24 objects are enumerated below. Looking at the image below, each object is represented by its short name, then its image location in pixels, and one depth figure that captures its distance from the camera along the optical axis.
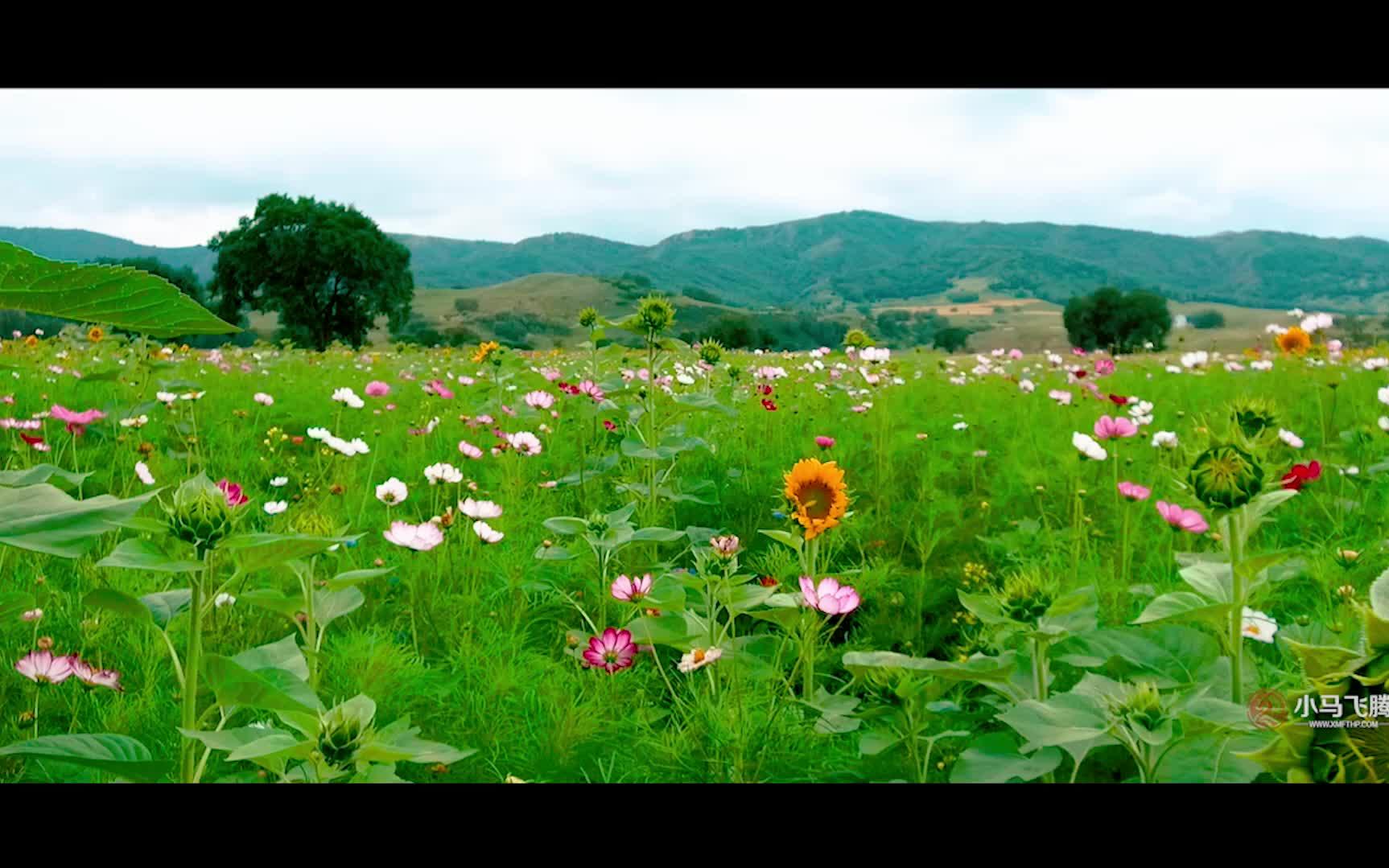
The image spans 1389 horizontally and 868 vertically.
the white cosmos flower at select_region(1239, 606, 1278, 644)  1.50
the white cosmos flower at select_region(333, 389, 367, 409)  3.17
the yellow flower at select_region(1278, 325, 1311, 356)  4.06
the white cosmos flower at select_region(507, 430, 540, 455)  2.77
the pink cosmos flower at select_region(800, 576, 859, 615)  1.48
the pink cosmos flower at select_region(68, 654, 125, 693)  1.44
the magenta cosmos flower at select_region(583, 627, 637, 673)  1.59
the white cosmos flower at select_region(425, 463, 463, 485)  2.50
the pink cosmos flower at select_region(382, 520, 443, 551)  1.80
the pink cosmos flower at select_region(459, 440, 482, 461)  2.86
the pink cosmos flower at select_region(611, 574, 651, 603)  1.59
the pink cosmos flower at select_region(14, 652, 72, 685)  1.41
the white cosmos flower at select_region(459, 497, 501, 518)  2.09
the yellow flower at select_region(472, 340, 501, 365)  3.85
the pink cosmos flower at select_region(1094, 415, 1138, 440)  2.63
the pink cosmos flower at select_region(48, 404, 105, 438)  2.72
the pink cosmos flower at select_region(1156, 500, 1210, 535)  2.01
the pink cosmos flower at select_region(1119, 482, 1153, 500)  2.27
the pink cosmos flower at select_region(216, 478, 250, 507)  1.17
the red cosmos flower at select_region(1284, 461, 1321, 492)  2.21
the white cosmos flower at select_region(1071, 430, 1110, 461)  2.65
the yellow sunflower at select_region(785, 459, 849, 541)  1.66
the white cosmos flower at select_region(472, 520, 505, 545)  1.96
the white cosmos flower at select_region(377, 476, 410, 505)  2.18
